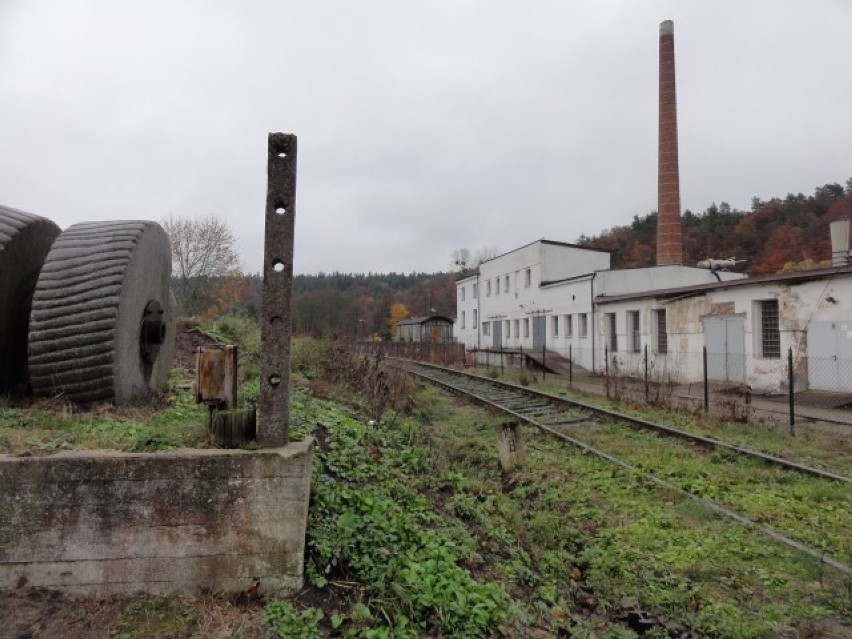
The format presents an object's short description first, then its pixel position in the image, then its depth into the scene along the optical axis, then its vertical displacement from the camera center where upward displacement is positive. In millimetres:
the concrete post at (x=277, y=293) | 3521 +292
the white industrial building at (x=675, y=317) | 15695 +802
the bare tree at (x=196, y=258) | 33469 +5118
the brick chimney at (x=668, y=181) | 32969 +9640
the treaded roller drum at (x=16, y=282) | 4656 +489
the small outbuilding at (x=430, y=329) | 59631 +873
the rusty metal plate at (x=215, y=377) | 3732 -282
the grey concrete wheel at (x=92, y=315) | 4383 +183
